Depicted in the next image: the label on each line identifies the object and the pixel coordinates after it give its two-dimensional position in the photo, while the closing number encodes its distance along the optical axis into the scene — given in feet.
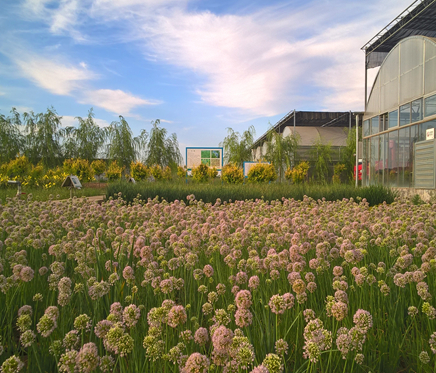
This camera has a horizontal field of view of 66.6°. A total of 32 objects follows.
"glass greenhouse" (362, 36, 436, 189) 49.23
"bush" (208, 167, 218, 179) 74.45
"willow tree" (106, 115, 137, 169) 106.01
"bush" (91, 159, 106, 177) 80.23
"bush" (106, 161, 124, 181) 77.92
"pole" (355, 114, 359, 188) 73.10
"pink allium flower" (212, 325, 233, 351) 4.21
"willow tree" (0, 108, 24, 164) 106.22
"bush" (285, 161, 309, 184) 76.85
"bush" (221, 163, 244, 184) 63.62
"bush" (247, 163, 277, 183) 64.28
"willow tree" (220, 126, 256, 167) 117.08
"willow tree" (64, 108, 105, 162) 112.16
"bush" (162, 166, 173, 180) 72.73
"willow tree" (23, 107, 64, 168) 107.45
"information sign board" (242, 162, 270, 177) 82.43
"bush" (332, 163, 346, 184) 111.34
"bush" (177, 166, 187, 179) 84.17
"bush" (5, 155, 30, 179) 69.31
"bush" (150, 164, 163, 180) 69.34
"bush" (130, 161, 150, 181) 66.03
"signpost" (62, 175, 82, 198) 35.99
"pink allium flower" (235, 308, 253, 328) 5.23
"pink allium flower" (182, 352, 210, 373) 4.04
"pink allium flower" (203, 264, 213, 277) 7.67
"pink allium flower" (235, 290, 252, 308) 5.23
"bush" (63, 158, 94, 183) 71.36
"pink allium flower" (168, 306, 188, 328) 4.94
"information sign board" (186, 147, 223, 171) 89.92
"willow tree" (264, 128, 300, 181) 105.81
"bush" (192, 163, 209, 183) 65.67
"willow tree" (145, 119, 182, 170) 105.09
